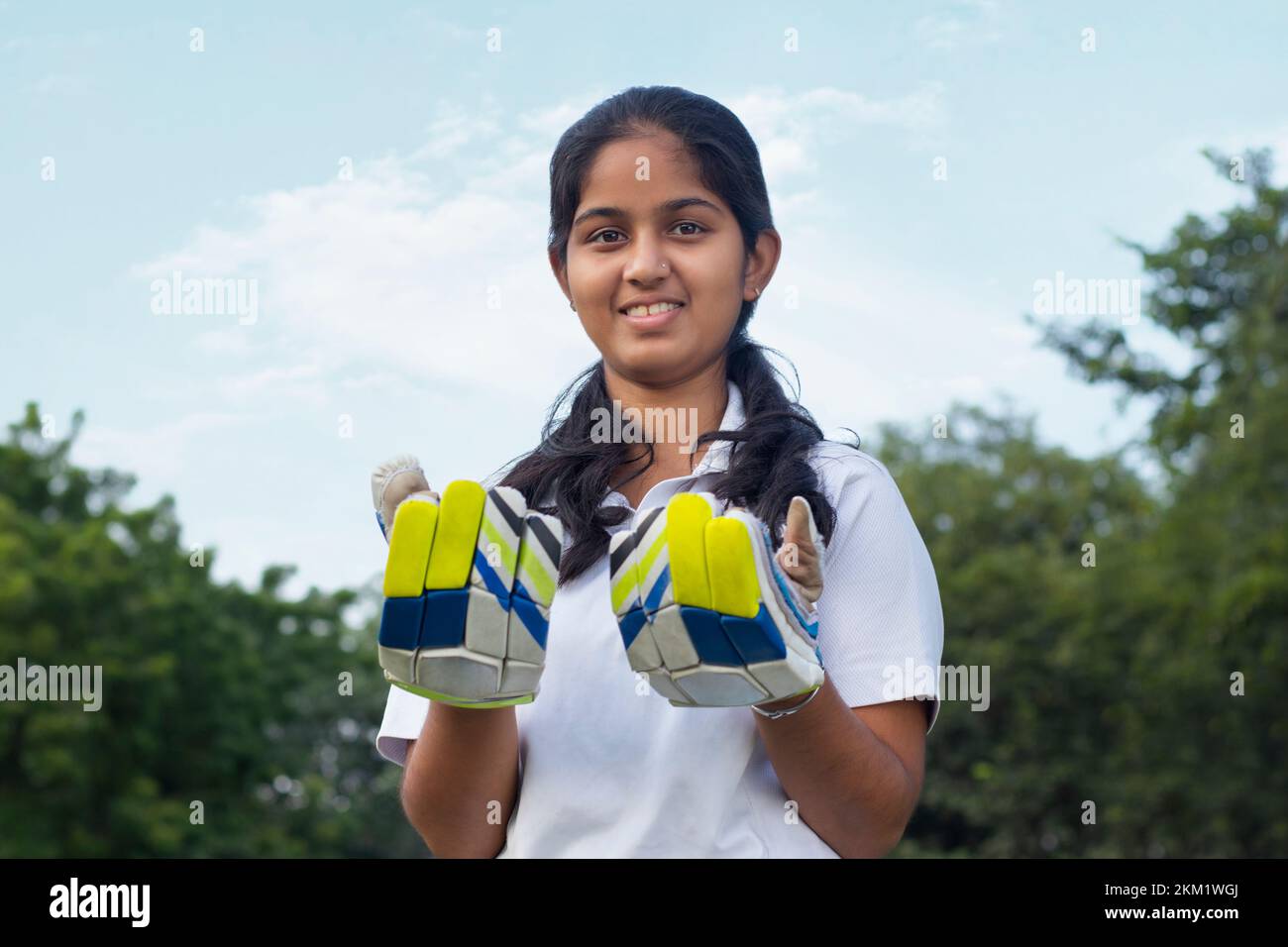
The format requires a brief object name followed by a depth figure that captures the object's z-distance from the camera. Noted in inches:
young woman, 83.0
